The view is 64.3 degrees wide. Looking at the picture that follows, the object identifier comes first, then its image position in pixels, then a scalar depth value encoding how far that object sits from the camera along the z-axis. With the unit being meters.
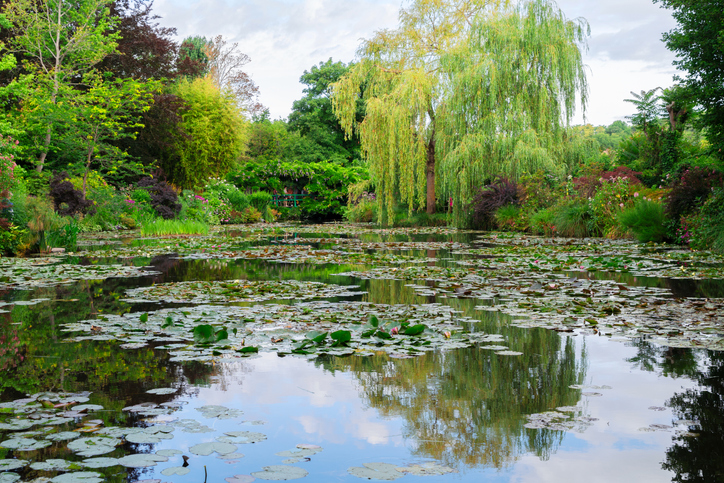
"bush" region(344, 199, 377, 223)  24.25
